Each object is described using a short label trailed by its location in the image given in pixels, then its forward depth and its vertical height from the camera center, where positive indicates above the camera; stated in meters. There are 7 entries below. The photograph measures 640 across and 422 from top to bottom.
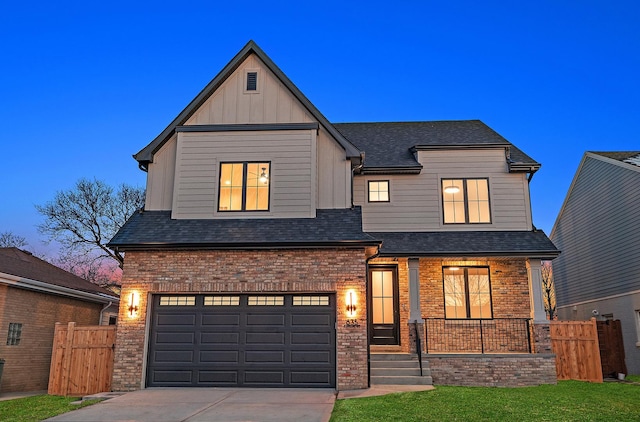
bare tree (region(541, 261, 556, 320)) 40.84 +2.72
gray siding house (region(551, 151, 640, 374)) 15.62 +2.90
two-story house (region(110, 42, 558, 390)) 11.27 +1.72
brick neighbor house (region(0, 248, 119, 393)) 12.84 +0.20
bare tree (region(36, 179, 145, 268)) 27.83 +5.84
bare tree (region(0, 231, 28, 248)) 39.59 +6.38
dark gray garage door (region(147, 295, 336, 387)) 11.12 -0.49
